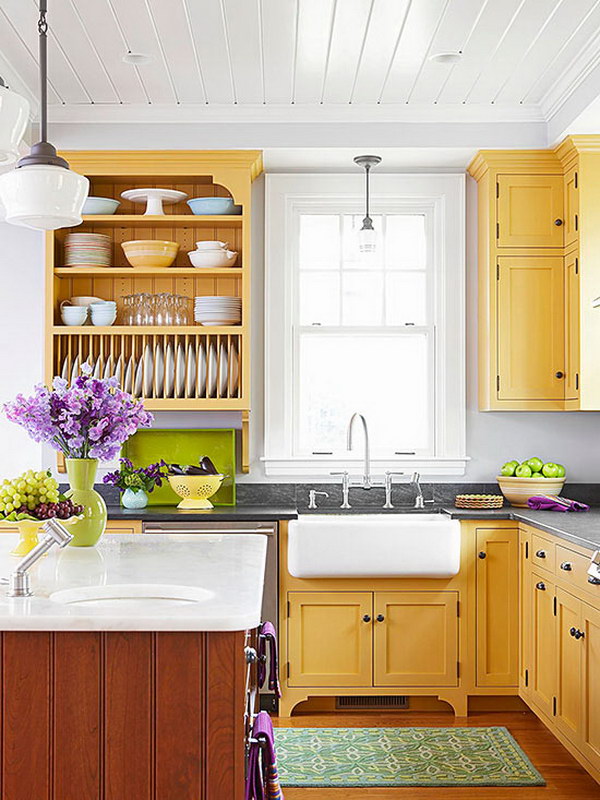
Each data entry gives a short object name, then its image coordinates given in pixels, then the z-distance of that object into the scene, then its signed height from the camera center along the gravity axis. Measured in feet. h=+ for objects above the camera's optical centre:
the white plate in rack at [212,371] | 15.33 +0.67
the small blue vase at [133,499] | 15.03 -1.38
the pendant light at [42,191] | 7.59 +1.79
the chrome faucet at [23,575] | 6.79 -1.18
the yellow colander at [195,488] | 14.99 -1.20
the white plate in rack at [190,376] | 15.29 +0.59
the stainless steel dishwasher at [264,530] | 14.05 -1.75
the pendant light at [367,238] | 15.14 +2.80
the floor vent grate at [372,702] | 14.53 -4.45
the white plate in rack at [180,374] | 15.29 +0.62
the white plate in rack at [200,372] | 15.30 +0.65
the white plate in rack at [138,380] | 15.33 +0.52
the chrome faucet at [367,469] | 15.69 -0.94
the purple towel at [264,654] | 7.97 -2.10
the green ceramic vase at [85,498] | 9.47 -0.86
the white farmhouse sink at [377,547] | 13.96 -1.98
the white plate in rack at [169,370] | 15.30 +0.68
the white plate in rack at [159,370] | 15.30 +0.69
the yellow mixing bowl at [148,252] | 15.30 +2.60
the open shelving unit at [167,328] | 15.17 +1.53
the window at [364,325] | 16.20 +1.52
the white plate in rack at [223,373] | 15.34 +0.64
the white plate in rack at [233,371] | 15.37 +0.68
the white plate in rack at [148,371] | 15.26 +0.66
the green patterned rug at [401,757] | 11.51 -4.46
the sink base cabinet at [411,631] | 14.19 -3.28
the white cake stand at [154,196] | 15.38 +3.54
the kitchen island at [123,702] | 6.08 -1.88
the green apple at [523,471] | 15.49 -0.95
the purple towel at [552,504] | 14.53 -1.40
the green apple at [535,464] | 15.58 -0.84
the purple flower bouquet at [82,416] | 9.14 -0.04
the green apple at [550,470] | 15.42 -0.93
